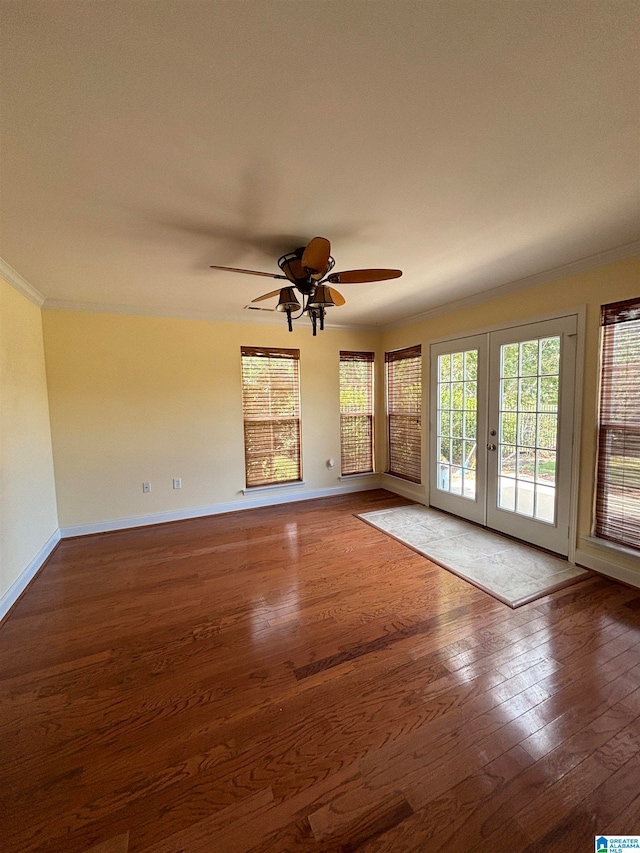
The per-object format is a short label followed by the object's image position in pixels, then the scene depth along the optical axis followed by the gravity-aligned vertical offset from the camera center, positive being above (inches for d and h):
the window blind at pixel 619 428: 95.9 -9.9
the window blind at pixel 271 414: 171.5 -6.3
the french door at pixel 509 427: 113.6 -11.9
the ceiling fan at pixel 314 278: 75.6 +31.6
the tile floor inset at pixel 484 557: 99.1 -55.8
